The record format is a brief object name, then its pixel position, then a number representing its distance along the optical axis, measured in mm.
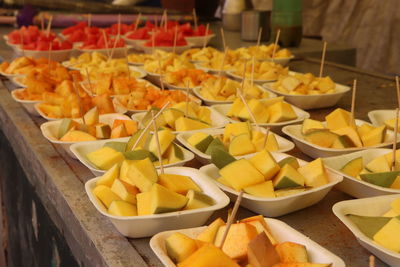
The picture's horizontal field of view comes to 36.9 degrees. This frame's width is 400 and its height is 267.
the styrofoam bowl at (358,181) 1331
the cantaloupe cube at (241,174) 1328
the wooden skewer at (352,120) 1717
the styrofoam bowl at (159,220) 1191
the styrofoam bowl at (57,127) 1687
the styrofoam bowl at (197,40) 3718
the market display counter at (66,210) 1229
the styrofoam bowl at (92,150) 1484
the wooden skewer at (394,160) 1384
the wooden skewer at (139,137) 1521
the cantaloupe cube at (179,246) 1066
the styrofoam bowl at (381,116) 1931
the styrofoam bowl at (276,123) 1889
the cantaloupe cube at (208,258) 987
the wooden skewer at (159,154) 1326
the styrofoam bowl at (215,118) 1927
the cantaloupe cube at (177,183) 1305
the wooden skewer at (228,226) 1000
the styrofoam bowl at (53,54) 3172
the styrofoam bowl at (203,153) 1571
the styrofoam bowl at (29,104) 2123
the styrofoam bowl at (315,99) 2219
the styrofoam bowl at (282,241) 1045
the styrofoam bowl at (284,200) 1288
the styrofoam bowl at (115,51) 3250
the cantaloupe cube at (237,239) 1072
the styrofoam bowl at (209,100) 2176
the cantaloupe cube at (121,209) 1220
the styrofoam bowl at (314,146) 1603
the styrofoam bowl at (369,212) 1083
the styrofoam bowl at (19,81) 2460
